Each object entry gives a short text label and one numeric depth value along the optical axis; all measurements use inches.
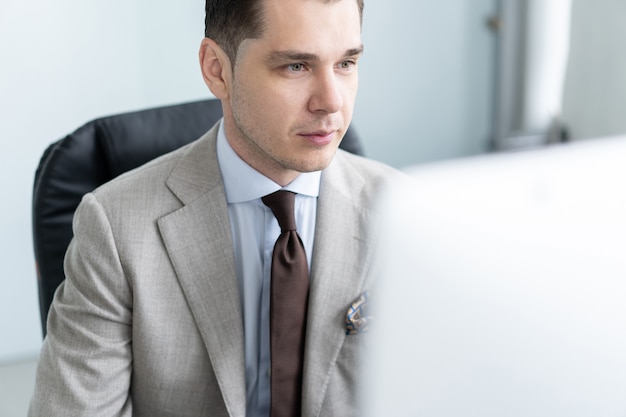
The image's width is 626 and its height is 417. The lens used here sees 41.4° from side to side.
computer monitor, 24.6
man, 42.8
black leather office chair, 53.2
